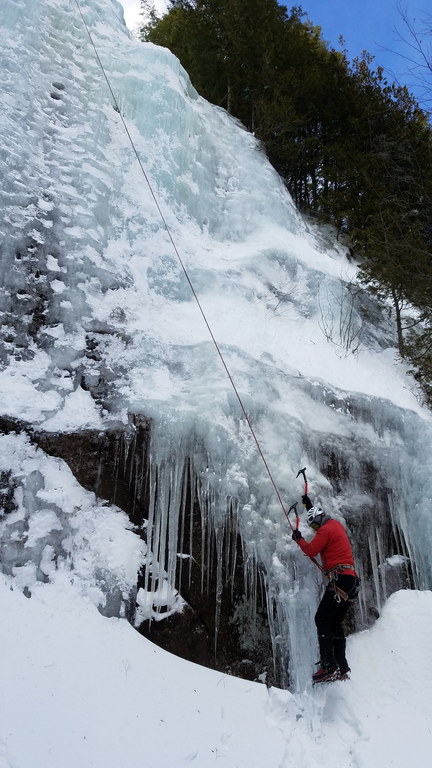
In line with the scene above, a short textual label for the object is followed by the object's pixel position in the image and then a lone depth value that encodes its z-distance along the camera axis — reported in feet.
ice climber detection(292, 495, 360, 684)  12.80
